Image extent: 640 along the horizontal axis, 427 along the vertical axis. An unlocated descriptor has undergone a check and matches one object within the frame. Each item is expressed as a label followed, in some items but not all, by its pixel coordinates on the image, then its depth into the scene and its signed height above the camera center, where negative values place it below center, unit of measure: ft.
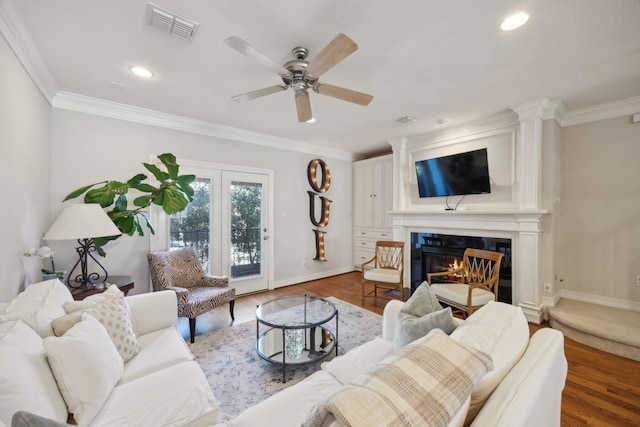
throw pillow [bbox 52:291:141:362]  4.93 -2.14
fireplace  11.00 -1.85
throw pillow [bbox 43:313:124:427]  3.56 -2.27
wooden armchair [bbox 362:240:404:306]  11.39 -2.60
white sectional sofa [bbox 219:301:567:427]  2.48 -1.86
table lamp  6.93 -0.34
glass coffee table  6.85 -3.70
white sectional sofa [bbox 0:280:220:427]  3.04 -2.36
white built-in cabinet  16.33 +0.82
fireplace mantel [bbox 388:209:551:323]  9.89 -0.77
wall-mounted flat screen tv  11.37 +1.94
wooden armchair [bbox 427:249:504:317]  8.95 -2.69
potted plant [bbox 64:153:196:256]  9.04 +0.72
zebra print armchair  8.38 -2.53
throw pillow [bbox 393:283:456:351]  4.22 -1.78
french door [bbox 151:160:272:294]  11.62 -0.48
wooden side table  7.33 -2.22
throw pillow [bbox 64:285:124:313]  5.14 -1.82
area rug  6.06 -4.17
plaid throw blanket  1.96 -1.48
